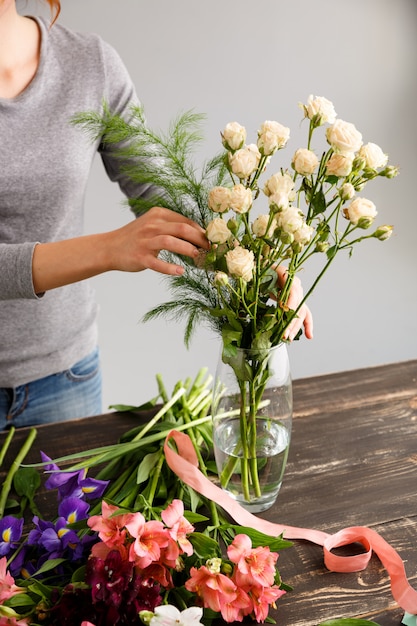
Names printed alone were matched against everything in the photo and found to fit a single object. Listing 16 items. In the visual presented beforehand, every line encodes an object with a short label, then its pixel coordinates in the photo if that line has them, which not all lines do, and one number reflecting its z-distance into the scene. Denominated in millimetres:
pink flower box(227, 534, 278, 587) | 813
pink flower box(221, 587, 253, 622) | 804
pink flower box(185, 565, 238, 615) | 804
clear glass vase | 966
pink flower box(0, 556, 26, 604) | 810
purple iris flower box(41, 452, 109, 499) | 987
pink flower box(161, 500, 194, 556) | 827
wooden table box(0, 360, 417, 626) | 903
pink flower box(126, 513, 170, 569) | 796
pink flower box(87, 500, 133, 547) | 820
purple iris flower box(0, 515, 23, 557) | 938
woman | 1390
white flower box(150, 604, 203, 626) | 733
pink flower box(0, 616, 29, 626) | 776
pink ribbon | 890
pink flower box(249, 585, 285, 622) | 815
